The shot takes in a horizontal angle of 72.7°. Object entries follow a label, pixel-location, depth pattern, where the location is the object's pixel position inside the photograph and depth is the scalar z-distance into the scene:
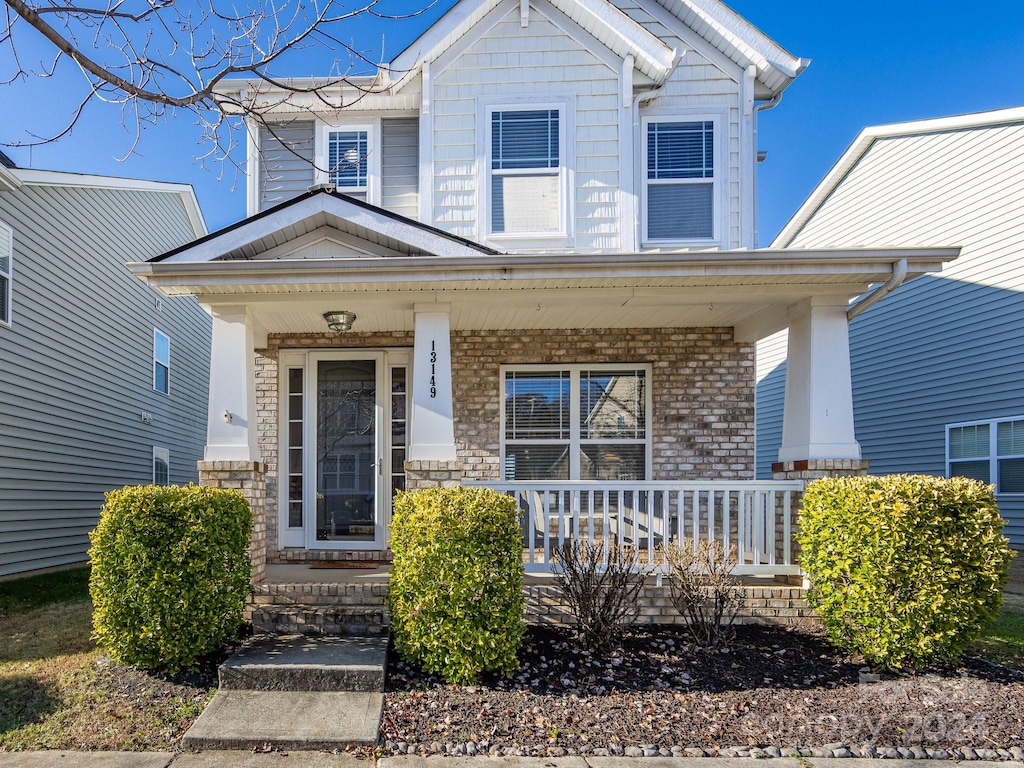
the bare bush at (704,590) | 5.24
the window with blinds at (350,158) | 8.05
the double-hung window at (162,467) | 12.23
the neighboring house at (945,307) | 9.50
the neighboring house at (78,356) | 8.48
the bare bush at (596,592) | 5.14
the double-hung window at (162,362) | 12.26
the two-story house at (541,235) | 7.36
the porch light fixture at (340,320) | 6.39
